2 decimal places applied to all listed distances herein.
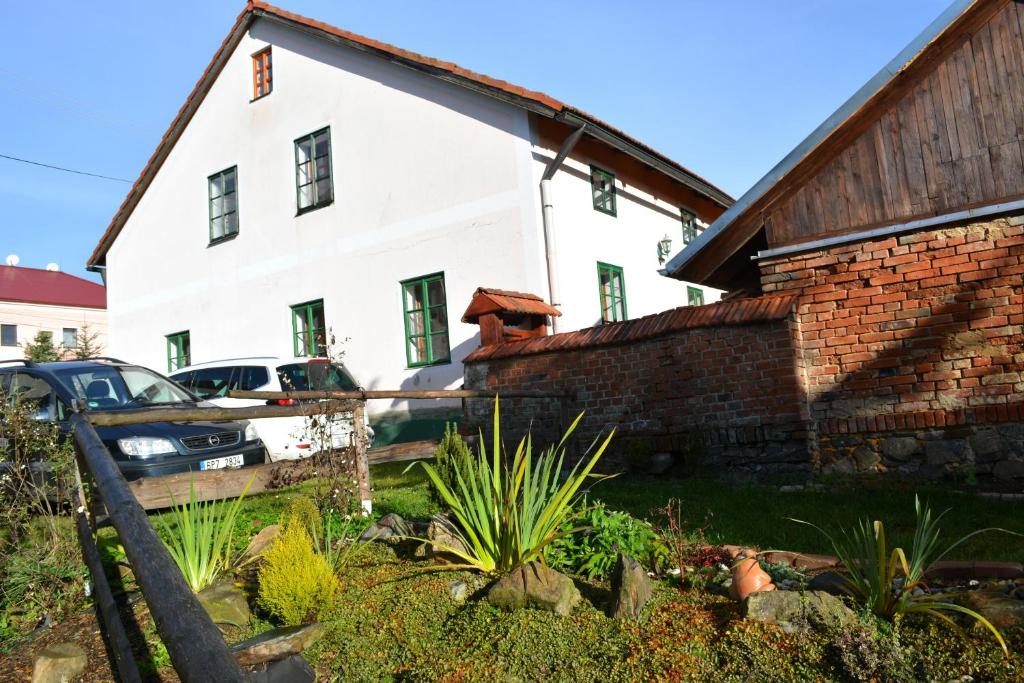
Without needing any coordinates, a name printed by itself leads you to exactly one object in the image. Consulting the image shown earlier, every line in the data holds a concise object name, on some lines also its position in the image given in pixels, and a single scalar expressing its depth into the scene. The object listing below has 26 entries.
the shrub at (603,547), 4.46
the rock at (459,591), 4.23
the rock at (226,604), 4.08
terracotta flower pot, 3.84
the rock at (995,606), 3.28
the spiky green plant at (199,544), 4.32
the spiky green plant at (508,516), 4.26
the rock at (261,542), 5.03
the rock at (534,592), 3.92
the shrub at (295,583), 3.96
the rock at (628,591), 3.80
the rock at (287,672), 3.35
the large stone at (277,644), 3.54
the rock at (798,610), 3.46
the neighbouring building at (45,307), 38.38
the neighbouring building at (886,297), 7.22
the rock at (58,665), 3.55
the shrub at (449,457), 6.24
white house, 13.40
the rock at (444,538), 4.70
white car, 10.05
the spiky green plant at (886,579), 3.46
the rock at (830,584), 3.81
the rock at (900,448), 7.43
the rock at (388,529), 5.37
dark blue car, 7.21
